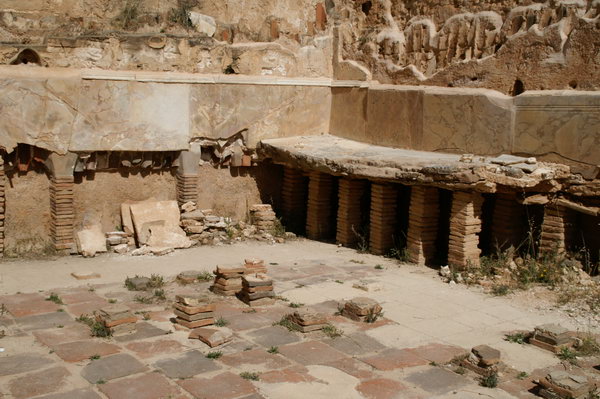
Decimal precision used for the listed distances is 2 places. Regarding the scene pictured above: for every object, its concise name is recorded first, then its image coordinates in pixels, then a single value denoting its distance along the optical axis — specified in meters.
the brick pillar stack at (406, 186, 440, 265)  10.91
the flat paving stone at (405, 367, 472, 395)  6.60
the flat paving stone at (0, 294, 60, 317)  8.56
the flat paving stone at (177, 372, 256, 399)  6.33
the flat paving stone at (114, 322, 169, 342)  7.67
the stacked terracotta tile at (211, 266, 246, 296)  9.30
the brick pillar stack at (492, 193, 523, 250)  10.74
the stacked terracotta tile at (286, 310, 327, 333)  7.97
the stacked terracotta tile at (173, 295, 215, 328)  8.01
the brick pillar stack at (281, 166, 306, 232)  13.56
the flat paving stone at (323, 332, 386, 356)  7.50
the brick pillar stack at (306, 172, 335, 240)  12.88
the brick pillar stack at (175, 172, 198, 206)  12.60
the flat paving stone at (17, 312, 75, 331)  8.07
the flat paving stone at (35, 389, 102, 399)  6.21
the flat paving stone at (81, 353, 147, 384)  6.66
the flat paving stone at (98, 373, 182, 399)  6.27
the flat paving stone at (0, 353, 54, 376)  6.79
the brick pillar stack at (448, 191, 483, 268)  10.30
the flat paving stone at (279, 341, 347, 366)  7.22
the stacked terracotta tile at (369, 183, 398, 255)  11.58
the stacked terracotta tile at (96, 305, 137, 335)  7.77
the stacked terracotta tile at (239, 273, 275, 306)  8.90
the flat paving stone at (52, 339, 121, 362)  7.14
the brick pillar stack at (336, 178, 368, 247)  12.25
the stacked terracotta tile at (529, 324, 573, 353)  7.54
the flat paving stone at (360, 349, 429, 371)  7.11
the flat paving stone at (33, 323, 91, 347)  7.61
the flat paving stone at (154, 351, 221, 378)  6.77
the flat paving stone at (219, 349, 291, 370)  7.04
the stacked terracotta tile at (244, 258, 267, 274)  9.57
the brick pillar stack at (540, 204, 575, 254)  10.20
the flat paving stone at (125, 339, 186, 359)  7.26
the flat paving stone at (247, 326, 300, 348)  7.68
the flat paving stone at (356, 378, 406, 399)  6.41
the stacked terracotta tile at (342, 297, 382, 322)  8.35
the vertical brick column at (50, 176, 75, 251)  11.42
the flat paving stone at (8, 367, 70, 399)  6.30
